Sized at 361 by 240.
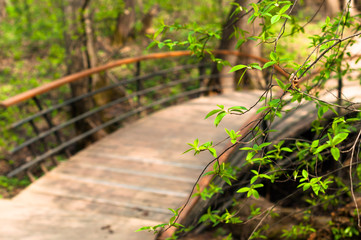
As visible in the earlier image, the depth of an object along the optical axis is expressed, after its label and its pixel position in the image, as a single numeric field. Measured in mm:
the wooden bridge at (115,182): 3553
